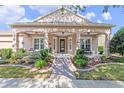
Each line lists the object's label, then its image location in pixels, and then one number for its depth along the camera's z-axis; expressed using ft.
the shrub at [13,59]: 16.27
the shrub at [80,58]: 14.38
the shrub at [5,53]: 17.56
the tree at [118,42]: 20.93
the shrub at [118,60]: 17.62
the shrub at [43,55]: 15.31
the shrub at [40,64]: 13.47
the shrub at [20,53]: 17.15
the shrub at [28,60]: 15.96
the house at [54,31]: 18.89
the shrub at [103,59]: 17.51
